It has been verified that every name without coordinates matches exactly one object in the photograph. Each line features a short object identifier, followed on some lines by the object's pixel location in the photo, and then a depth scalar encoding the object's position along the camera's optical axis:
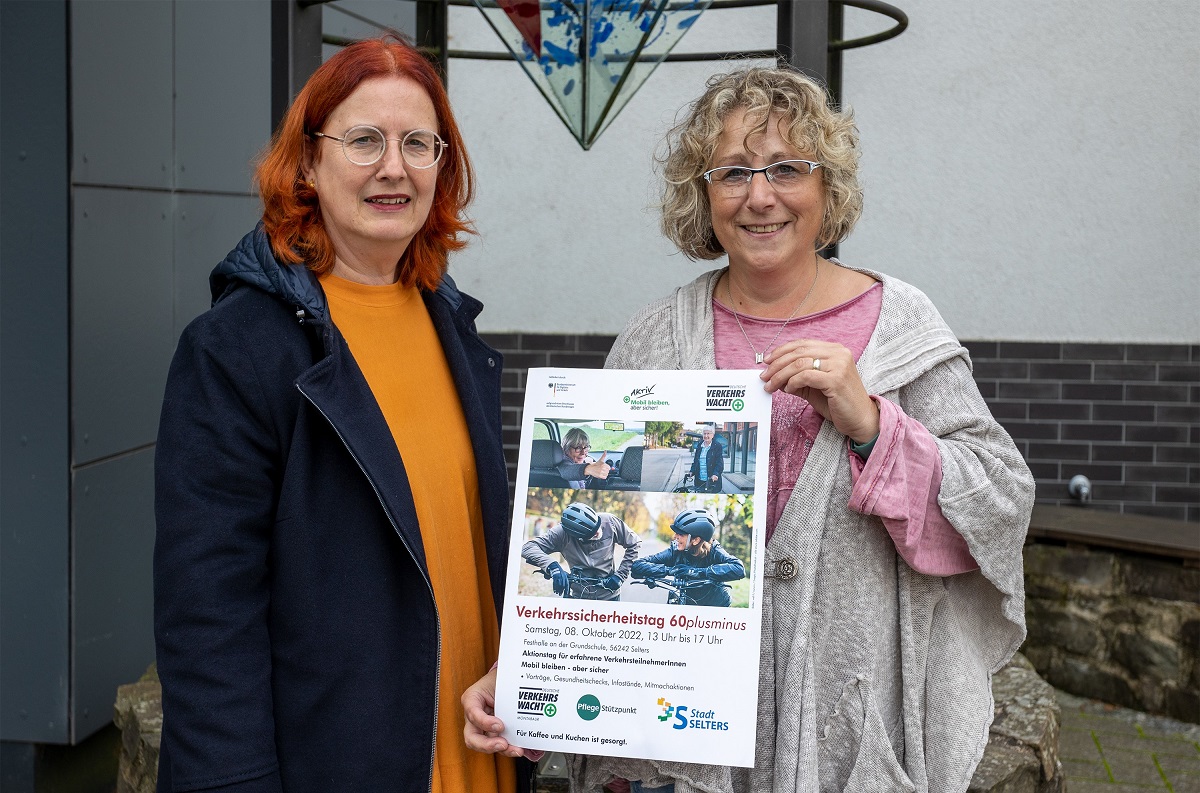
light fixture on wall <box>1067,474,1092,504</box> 6.31
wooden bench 5.04
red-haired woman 1.65
